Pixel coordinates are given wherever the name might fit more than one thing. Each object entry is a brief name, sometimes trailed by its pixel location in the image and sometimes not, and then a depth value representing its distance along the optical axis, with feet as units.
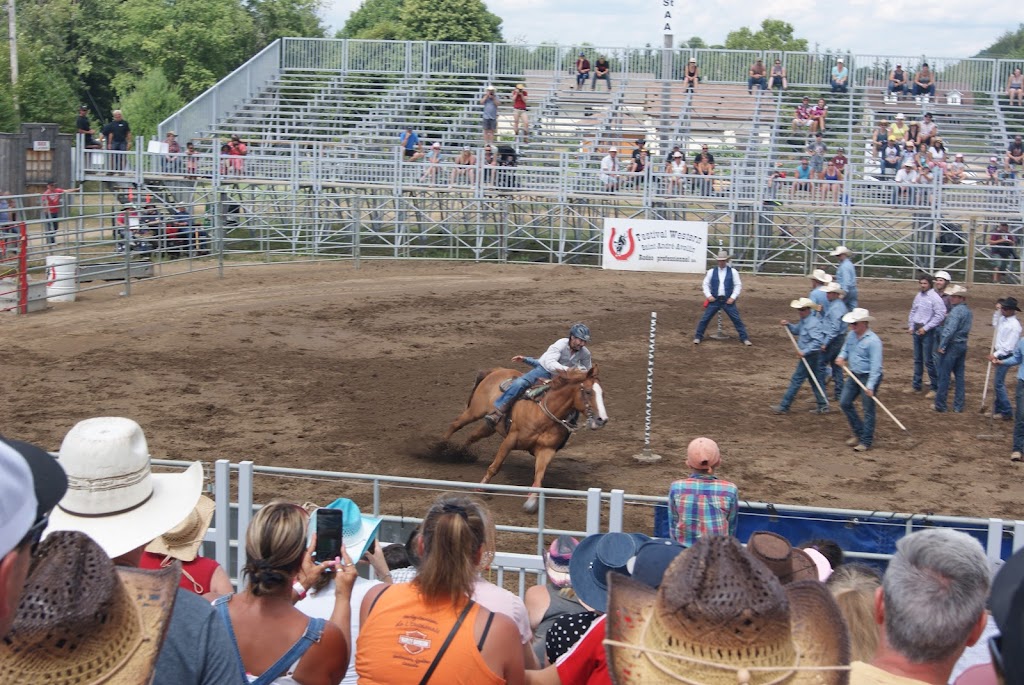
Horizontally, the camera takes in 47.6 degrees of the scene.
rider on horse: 38.09
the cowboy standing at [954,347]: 49.01
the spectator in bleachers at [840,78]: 121.60
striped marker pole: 41.63
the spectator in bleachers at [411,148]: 105.09
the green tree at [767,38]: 263.70
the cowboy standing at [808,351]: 49.11
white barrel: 67.82
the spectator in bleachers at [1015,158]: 103.81
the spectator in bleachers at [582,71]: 124.24
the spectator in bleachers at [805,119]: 113.33
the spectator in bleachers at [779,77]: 121.60
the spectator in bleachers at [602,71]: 123.65
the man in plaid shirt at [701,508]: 22.06
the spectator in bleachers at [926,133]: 107.34
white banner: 87.20
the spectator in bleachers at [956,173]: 99.60
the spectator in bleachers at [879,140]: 107.04
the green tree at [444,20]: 176.35
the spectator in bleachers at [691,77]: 123.24
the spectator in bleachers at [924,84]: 119.96
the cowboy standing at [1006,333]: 45.27
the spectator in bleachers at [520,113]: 112.47
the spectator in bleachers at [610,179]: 93.89
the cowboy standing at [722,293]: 61.98
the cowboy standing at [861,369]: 44.11
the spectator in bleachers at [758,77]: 121.49
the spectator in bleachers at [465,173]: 95.35
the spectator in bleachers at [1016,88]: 117.70
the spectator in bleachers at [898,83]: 119.85
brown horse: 36.81
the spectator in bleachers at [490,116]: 112.88
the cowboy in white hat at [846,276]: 57.77
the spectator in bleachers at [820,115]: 112.68
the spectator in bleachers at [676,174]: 93.09
